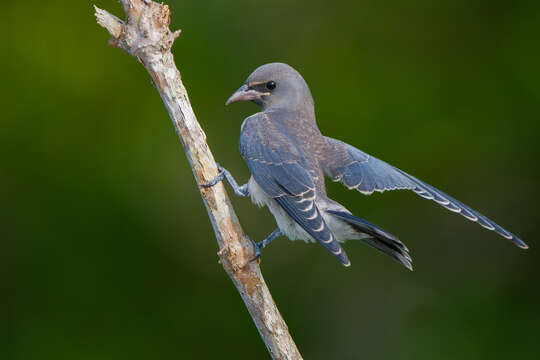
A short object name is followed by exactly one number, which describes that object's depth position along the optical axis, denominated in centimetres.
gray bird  807
